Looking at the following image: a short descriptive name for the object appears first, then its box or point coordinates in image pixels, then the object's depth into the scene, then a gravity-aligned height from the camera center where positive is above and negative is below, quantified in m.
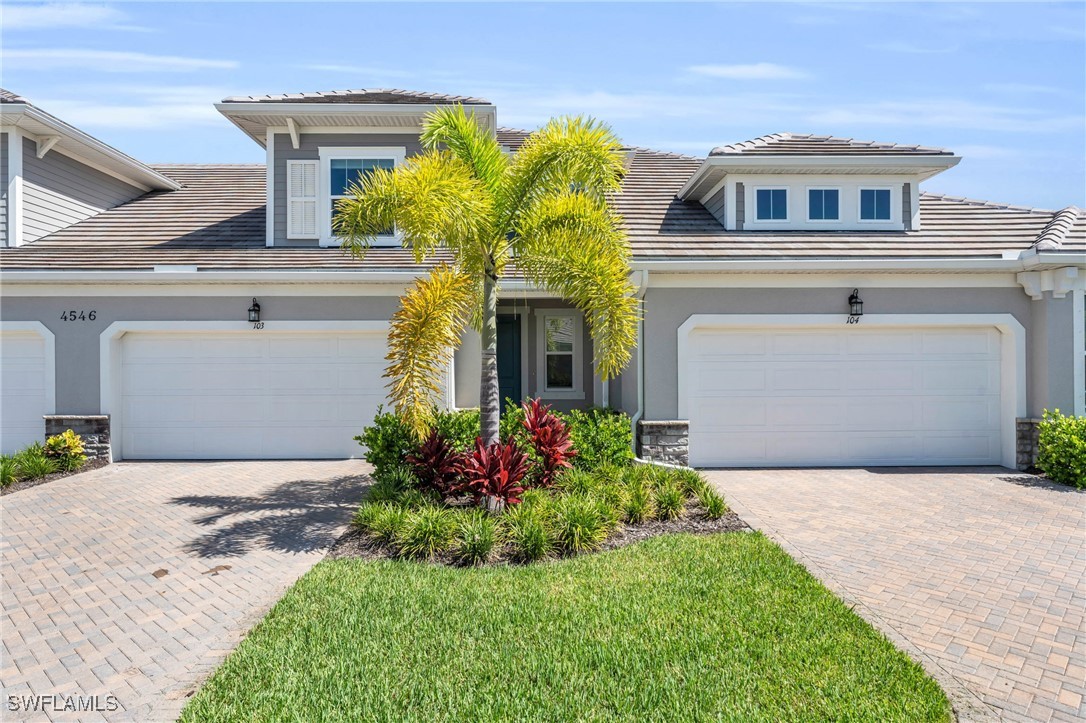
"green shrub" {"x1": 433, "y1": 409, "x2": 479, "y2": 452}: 8.87 -0.97
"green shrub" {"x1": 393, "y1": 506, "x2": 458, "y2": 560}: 5.98 -1.75
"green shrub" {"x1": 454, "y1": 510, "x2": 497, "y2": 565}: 5.86 -1.78
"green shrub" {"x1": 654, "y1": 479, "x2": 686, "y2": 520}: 7.17 -1.70
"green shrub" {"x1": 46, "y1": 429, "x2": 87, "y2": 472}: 9.84 -1.43
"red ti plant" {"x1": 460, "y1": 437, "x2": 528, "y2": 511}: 6.73 -1.26
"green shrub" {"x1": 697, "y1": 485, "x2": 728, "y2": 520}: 7.15 -1.71
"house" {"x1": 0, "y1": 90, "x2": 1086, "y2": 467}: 9.87 +0.84
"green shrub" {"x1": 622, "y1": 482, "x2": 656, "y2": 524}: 7.04 -1.70
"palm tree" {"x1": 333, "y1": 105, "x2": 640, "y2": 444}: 6.34 +1.58
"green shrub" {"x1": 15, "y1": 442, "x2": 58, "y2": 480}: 9.24 -1.55
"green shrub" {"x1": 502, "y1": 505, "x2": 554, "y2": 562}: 5.93 -1.74
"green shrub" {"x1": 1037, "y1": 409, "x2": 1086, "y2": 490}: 8.71 -1.30
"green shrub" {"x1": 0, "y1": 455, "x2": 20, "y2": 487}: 8.85 -1.60
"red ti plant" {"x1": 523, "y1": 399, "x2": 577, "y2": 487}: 7.70 -1.04
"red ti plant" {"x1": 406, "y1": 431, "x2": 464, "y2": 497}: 7.27 -1.24
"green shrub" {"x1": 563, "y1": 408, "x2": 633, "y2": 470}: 8.94 -1.17
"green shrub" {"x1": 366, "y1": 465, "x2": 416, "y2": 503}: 7.19 -1.54
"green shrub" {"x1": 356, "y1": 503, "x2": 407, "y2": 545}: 6.25 -1.69
